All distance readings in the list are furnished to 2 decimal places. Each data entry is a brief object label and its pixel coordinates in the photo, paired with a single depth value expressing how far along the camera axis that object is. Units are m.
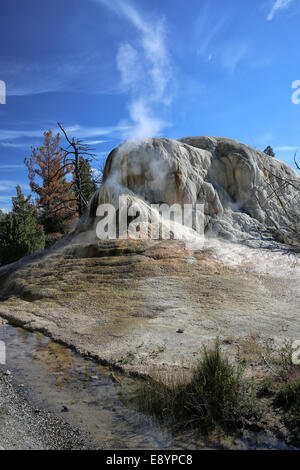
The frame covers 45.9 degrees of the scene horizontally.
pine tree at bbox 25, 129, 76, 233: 25.30
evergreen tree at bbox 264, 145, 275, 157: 31.66
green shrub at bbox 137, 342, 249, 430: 3.39
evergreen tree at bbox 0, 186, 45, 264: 15.53
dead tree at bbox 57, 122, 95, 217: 17.80
